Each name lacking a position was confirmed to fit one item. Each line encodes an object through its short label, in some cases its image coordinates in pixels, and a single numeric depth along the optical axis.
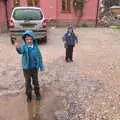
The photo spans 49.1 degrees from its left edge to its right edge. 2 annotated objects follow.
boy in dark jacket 4.85
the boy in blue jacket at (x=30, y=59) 3.03
